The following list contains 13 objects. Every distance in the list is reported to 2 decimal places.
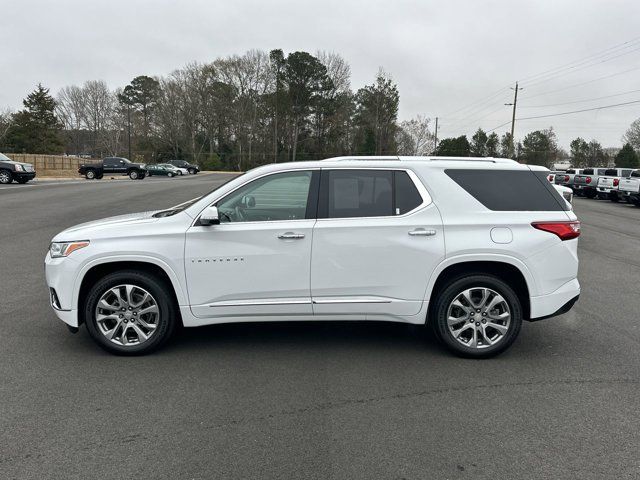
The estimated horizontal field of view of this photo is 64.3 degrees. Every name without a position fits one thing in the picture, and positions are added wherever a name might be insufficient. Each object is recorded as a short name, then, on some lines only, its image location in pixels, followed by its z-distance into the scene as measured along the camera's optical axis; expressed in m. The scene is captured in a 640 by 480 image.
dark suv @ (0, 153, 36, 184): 30.29
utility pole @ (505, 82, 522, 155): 57.95
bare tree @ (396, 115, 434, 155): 75.62
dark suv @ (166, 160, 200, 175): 66.12
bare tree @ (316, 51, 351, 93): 75.25
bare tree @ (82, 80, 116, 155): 97.00
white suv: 4.46
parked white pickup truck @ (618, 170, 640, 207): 23.91
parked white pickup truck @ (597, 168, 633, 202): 27.50
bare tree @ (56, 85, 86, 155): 98.62
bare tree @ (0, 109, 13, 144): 73.44
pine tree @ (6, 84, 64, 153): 69.38
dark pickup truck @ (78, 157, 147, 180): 45.38
